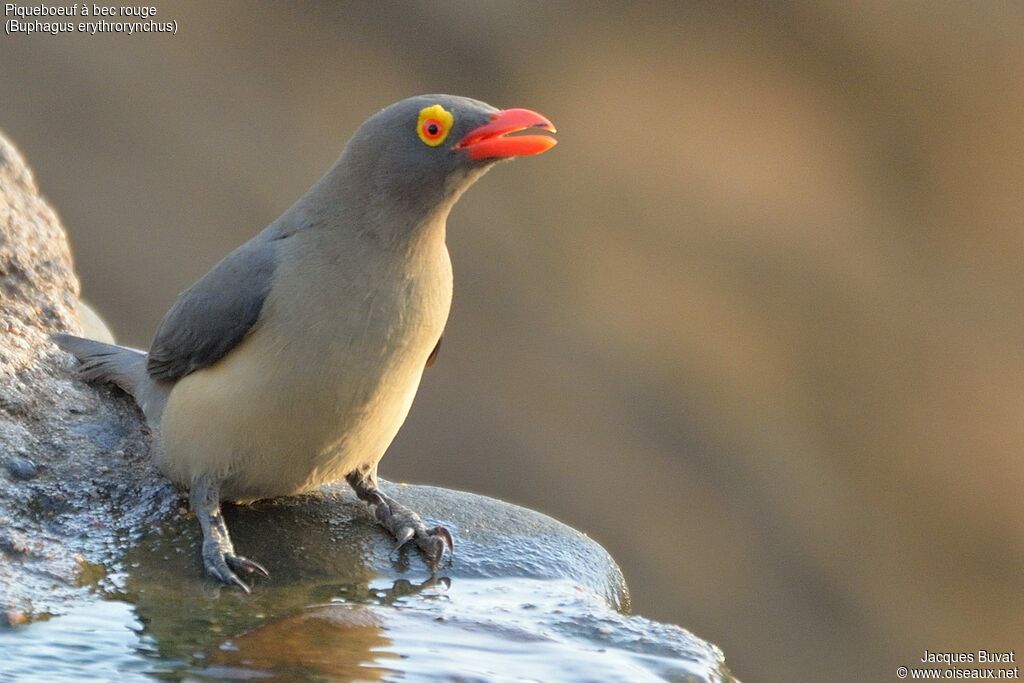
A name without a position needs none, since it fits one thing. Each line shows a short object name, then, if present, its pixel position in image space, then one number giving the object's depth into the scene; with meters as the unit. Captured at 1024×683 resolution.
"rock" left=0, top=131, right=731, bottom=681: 8.66
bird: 10.14
